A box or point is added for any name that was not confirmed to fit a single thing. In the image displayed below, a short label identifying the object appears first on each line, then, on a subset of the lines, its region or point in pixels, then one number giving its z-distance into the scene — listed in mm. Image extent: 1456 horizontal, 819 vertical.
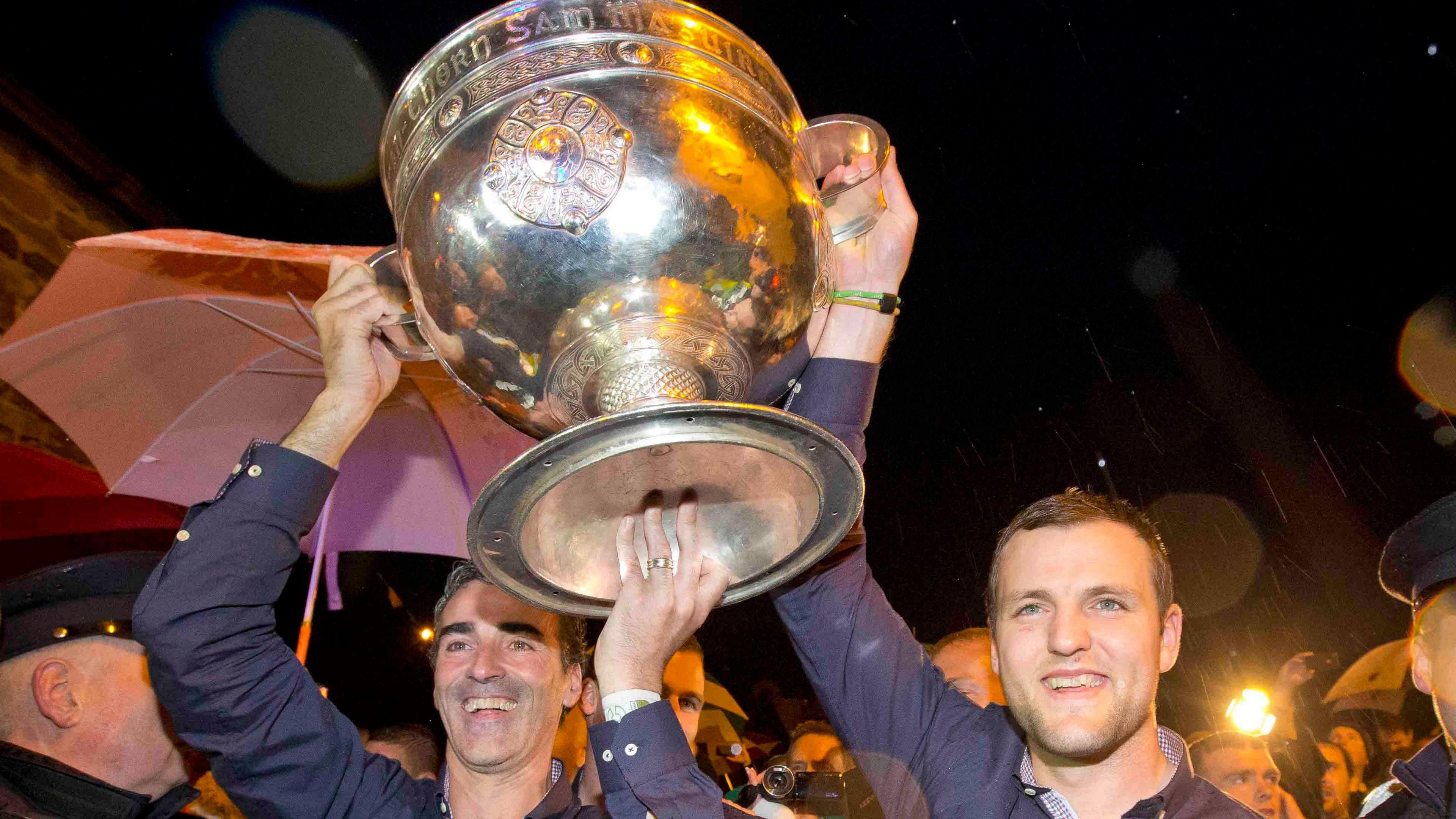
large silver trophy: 1258
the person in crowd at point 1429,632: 1971
